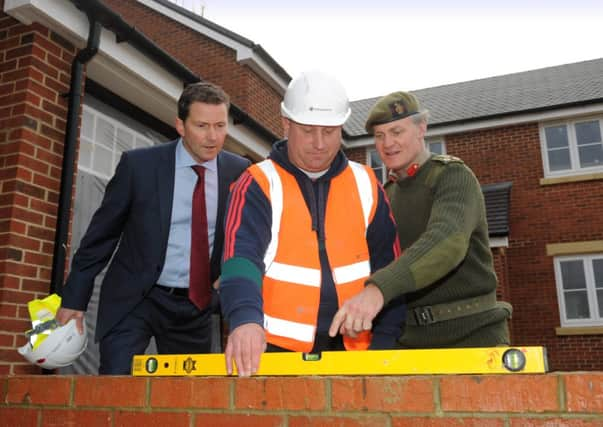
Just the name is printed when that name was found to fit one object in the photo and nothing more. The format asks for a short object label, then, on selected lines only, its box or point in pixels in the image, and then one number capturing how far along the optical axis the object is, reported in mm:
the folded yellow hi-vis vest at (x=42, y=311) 2605
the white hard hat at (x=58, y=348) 2574
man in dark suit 2723
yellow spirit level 1432
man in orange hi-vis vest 2133
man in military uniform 1992
